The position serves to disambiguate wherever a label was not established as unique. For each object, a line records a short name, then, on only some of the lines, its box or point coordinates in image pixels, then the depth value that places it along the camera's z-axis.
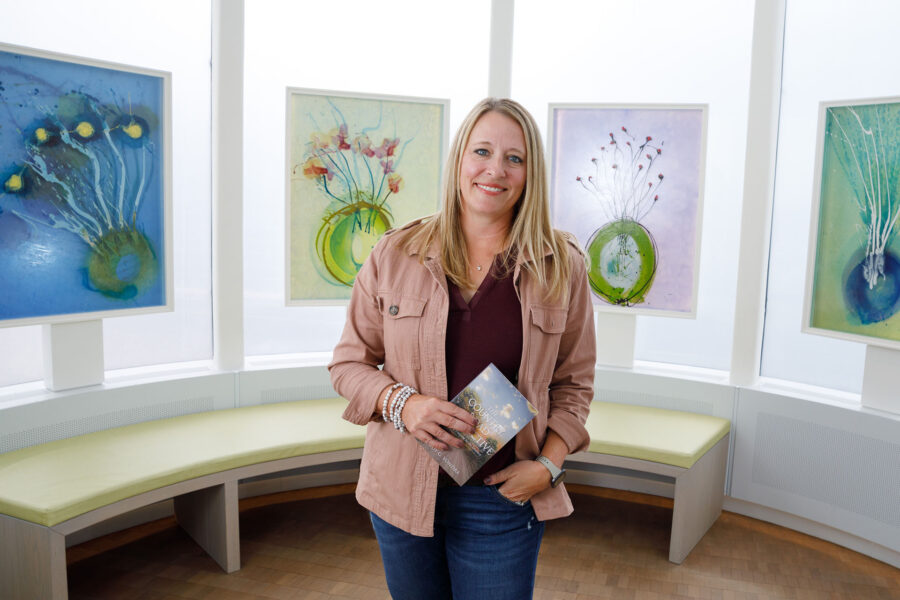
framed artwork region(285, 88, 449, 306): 4.02
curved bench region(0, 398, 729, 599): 2.54
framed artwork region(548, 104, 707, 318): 4.05
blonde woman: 1.52
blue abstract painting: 3.10
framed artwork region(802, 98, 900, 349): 3.43
